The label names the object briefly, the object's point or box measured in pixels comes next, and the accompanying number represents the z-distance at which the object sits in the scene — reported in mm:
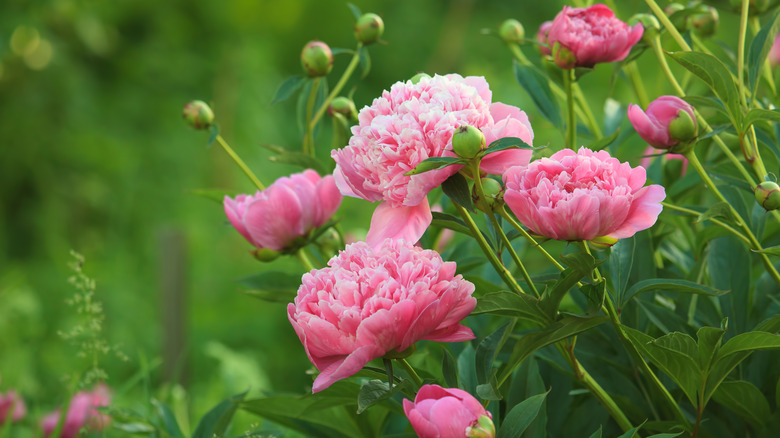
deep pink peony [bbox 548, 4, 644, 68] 2221
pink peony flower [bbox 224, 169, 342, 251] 2246
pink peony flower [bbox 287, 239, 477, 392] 2060
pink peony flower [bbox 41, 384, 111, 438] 2634
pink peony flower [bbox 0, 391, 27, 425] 2579
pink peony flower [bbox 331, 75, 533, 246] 2072
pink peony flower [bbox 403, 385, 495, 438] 2047
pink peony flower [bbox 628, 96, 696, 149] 2125
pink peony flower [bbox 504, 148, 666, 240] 2048
